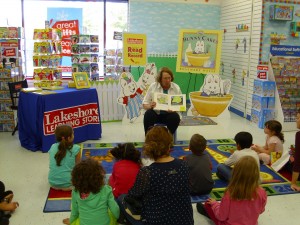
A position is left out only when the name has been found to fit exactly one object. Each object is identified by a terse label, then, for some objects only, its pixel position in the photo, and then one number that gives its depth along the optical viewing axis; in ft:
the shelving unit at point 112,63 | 28.90
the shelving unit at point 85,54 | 27.66
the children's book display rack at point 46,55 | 23.68
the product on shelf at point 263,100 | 20.63
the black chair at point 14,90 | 18.57
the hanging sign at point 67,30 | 31.12
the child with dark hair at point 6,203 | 9.97
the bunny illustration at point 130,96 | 20.53
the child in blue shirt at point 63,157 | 11.54
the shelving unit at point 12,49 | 25.53
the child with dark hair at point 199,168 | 11.09
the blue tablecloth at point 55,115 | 15.48
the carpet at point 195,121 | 21.96
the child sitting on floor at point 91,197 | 7.77
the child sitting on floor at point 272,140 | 13.98
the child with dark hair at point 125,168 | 9.71
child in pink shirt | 7.95
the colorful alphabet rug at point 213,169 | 11.27
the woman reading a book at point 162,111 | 16.49
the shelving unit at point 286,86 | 20.74
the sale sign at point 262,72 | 20.72
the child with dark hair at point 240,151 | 11.85
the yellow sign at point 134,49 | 21.47
